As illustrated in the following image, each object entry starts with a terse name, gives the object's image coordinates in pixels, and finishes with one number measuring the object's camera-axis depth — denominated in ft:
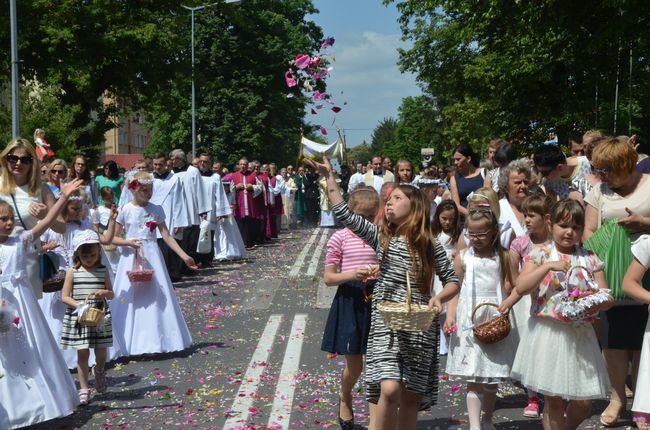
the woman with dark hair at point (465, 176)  35.14
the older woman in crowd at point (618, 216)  22.16
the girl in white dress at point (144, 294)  32.40
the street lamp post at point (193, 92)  121.64
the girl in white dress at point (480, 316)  21.63
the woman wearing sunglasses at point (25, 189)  24.38
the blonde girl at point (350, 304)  21.56
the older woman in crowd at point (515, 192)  26.96
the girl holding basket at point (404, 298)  18.43
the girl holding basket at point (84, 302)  26.50
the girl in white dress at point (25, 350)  22.04
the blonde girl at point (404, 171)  39.09
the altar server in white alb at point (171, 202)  54.80
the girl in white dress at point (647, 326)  18.72
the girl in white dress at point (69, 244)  29.55
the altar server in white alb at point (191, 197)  60.90
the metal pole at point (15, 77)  69.04
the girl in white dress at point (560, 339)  19.70
